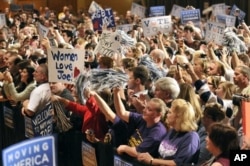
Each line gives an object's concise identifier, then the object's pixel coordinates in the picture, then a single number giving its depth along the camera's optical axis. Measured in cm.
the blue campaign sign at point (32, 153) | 431
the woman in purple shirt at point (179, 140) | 521
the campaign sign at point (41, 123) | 703
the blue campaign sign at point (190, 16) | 1466
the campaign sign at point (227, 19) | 1370
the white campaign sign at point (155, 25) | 1268
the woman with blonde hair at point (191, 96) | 599
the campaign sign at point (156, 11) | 1792
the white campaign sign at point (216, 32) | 1130
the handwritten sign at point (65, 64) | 740
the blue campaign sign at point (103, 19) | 1360
